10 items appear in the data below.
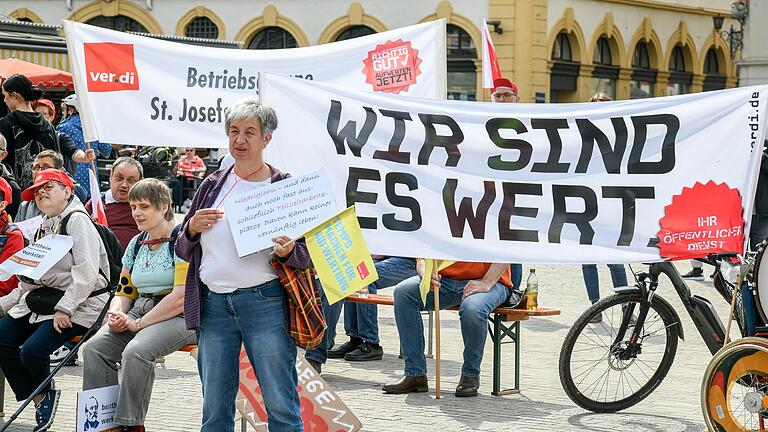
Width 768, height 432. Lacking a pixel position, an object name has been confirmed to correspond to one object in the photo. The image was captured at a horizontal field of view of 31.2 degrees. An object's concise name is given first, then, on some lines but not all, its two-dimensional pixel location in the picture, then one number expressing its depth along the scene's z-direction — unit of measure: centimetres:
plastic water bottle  868
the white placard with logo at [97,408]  676
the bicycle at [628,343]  791
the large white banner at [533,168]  745
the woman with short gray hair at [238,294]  591
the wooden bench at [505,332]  854
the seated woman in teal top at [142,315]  692
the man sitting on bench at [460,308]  848
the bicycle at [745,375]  662
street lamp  3125
